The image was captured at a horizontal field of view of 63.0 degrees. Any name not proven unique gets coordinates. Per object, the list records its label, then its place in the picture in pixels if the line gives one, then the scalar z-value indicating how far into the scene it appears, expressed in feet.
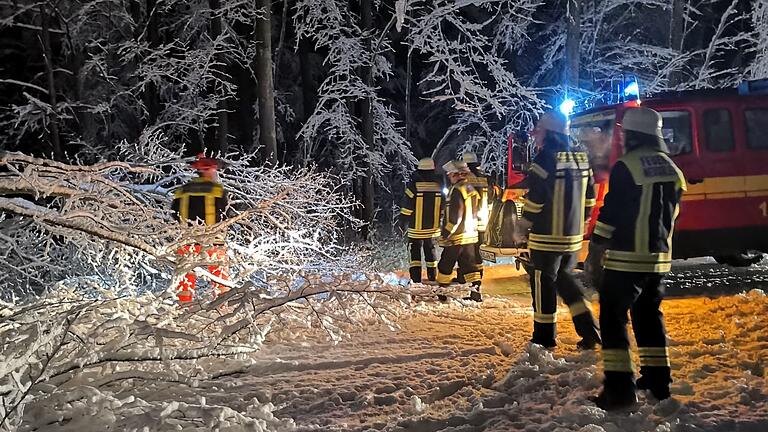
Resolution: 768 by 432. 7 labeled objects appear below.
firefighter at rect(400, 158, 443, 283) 25.73
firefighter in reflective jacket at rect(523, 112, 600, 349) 15.74
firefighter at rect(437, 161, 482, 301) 23.57
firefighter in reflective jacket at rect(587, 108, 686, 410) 12.01
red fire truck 24.48
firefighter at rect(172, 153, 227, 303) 21.36
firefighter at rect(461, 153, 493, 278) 25.07
